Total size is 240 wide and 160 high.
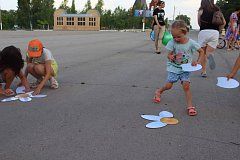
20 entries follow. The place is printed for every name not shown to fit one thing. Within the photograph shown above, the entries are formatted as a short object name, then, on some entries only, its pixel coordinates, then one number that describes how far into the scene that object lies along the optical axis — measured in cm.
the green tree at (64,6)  10466
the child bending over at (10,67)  535
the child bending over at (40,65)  565
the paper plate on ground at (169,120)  435
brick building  9169
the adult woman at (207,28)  765
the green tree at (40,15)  8662
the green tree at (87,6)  10999
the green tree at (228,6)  5682
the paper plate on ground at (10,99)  525
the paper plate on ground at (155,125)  414
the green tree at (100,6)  10558
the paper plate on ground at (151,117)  442
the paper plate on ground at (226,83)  463
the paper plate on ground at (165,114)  459
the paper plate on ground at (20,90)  577
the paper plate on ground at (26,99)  522
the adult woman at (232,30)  1478
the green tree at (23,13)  8431
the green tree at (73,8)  10478
